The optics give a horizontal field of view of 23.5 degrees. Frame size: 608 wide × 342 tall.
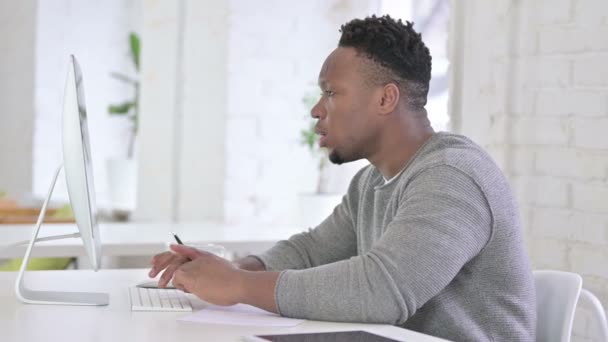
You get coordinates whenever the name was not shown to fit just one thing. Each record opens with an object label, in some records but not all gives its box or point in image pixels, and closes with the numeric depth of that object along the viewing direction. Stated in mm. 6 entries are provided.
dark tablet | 2342
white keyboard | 2633
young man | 2510
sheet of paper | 2497
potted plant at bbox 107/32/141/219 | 7176
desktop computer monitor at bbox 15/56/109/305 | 2562
